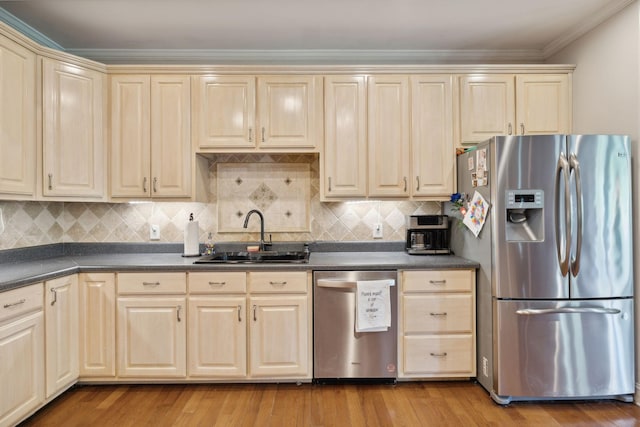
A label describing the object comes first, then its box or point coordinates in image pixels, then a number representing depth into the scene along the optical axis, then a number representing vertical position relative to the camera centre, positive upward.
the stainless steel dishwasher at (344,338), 2.58 -0.87
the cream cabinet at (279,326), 2.58 -0.78
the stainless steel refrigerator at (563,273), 2.33 -0.38
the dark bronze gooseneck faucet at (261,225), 3.08 -0.09
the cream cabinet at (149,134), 2.86 +0.63
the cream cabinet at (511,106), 2.91 +0.86
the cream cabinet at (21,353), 1.97 -0.77
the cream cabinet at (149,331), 2.57 -0.81
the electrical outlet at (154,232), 3.17 -0.14
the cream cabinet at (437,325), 2.62 -0.79
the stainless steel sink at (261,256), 3.00 -0.34
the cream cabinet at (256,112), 2.88 +0.81
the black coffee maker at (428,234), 3.03 -0.17
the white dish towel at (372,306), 2.54 -0.63
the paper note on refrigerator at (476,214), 2.49 +0.00
